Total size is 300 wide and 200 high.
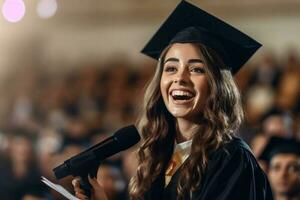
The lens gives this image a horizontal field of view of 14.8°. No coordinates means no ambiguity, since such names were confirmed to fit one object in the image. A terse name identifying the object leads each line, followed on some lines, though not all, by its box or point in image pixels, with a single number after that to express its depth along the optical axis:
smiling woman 3.26
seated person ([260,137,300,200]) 6.30
